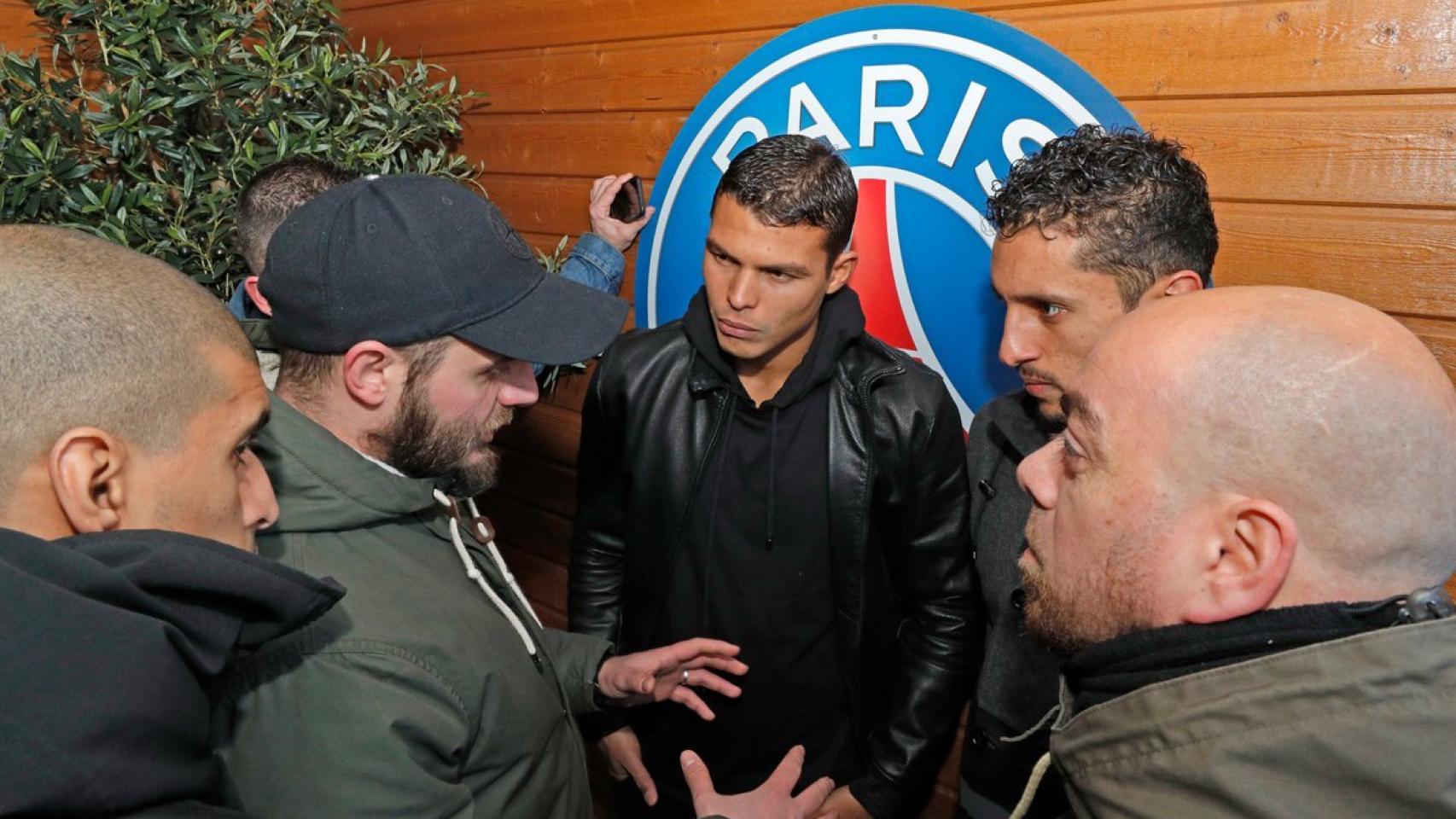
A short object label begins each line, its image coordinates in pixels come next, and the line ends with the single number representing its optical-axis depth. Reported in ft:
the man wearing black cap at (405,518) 3.82
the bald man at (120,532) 2.62
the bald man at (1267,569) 2.67
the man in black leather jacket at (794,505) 6.52
